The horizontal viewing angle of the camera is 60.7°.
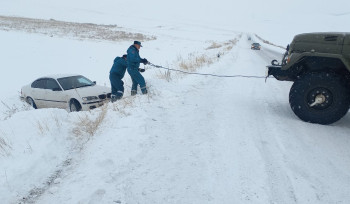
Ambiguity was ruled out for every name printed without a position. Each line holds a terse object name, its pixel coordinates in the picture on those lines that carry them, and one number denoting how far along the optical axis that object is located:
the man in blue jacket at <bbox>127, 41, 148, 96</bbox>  8.13
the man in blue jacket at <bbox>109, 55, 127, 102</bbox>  8.98
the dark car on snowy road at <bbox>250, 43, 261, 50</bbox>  32.78
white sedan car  9.21
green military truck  5.41
